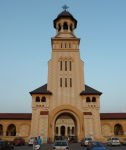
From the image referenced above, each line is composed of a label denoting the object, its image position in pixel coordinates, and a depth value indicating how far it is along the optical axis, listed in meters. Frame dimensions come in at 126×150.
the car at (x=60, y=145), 13.65
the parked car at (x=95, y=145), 13.43
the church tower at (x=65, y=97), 28.94
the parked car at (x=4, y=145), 14.26
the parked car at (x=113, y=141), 23.98
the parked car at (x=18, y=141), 24.52
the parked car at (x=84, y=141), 23.04
